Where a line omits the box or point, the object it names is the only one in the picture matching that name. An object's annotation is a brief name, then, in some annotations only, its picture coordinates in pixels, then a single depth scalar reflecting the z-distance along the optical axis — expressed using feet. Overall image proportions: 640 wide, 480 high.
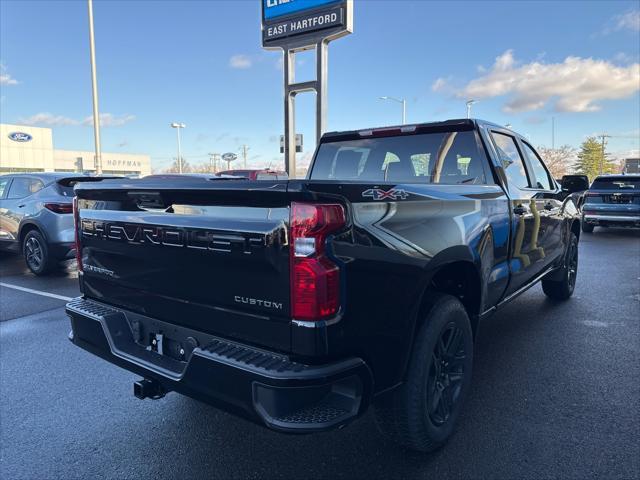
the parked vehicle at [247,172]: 48.83
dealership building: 187.32
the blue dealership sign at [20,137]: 189.88
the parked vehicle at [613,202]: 39.32
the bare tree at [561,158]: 237.86
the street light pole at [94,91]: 56.49
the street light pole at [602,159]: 269.23
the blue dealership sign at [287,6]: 43.26
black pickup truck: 6.31
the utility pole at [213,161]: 232.67
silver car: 23.91
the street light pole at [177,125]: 167.84
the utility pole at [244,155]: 271.59
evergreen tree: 272.51
